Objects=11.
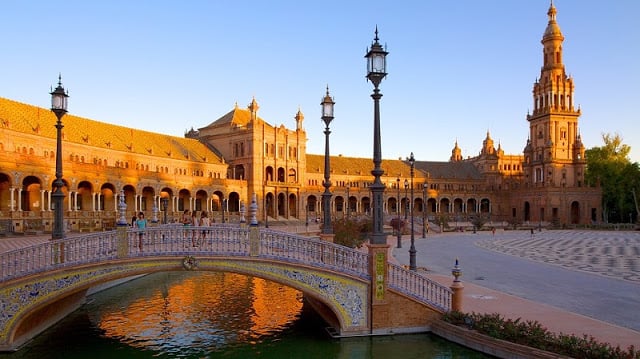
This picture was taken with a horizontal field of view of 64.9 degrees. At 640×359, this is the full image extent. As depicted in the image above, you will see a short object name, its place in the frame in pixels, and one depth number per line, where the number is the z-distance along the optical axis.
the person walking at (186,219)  19.62
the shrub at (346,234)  29.09
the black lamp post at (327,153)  18.89
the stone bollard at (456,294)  14.79
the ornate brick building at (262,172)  46.25
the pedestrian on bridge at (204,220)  18.30
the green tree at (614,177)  85.69
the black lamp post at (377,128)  14.27
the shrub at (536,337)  10.83
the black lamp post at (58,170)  15.66
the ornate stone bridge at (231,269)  14.15
